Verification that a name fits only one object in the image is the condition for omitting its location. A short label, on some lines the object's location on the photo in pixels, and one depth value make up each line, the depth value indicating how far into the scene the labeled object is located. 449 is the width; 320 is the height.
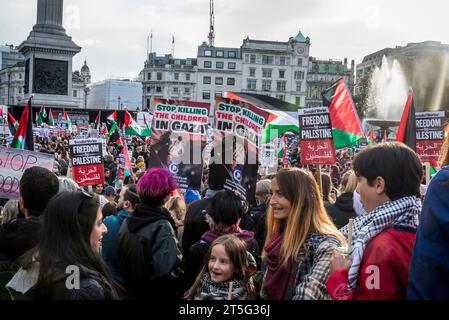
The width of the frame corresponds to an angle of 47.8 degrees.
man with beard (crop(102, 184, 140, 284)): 4.39
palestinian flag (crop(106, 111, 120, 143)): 26.30
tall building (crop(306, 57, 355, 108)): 99.44
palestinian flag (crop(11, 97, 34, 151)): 8.56
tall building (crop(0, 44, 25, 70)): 127.62
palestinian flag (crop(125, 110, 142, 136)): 23.08
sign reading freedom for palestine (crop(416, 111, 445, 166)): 8.21
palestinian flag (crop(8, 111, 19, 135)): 22.25
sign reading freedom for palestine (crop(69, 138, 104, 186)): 9.67
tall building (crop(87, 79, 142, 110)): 96.88
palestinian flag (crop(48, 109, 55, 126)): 32.58
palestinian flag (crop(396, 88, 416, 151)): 7.87
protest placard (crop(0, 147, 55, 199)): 6.41
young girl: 3.65
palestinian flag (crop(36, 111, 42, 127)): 33.07
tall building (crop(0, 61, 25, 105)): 108.88
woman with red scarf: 3.00
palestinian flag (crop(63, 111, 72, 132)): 31.17
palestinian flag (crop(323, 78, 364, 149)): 8.91
